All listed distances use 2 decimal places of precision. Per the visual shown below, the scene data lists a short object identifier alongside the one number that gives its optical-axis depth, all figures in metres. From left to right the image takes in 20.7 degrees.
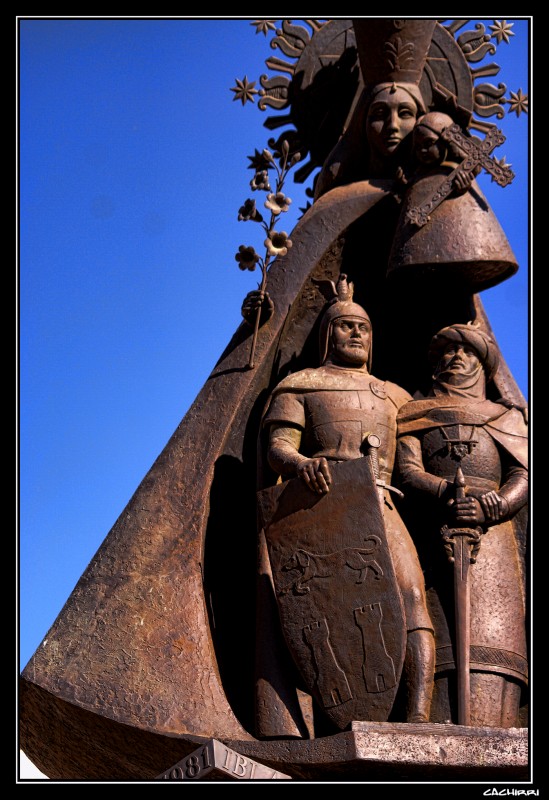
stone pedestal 8.20
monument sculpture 8.50
